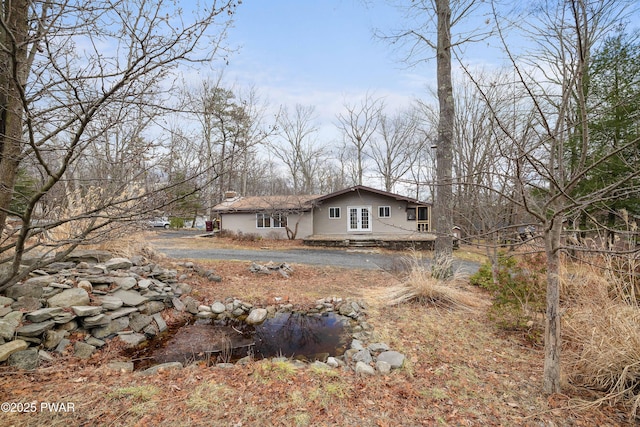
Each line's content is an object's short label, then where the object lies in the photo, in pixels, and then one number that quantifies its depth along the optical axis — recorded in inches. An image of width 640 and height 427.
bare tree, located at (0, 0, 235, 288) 70.7
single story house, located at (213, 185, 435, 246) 663.8
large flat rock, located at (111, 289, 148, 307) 183.8
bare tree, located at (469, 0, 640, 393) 72.1
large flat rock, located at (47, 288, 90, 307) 156.5
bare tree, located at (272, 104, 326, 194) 1061.1
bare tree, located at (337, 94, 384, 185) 955.3
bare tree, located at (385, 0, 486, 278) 251.4
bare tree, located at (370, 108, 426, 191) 949.2
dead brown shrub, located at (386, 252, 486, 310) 192.9
